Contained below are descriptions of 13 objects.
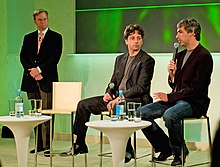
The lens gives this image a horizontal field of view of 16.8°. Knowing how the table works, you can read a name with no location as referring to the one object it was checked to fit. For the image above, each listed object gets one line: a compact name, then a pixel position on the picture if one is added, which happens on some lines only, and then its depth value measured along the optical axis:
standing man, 8.81
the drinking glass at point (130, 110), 5.79
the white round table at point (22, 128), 6.14
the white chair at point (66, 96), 7.97
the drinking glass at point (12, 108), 6.63
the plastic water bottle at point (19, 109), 6.47
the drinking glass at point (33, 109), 6.72
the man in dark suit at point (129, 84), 7.24
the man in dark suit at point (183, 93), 6.50
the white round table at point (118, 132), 5.38
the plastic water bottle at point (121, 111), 5.87
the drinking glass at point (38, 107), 6.70
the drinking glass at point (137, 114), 5.77
